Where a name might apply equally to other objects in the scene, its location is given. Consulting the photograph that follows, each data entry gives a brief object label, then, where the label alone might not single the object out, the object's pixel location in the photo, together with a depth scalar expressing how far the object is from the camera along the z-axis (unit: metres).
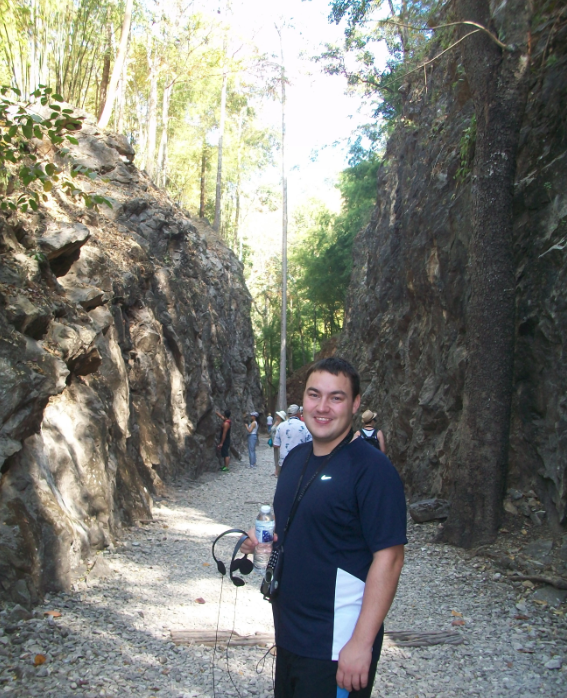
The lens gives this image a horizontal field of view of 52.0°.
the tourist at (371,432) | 8.28
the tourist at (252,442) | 19.36
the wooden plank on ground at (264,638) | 4.73
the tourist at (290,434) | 8.33
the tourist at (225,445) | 17.86
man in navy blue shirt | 2.18
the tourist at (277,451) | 10.76
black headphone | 2.88
